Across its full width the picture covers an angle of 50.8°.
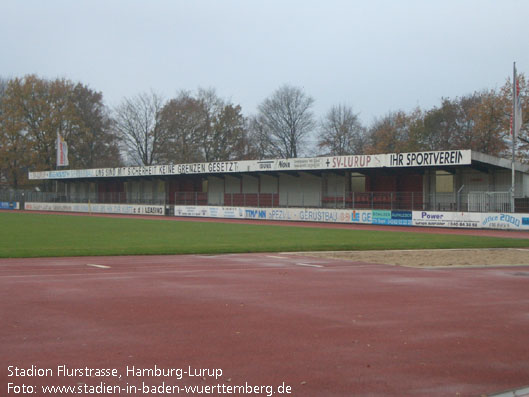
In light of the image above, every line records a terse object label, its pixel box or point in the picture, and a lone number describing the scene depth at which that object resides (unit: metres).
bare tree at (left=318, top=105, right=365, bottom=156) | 78.88
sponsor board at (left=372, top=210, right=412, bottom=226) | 40.29
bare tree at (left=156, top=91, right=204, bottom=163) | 80.69
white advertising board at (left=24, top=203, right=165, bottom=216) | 58.31
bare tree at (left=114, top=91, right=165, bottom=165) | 84.31
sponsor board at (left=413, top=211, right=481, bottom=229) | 36.56
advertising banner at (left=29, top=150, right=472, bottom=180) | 39.19
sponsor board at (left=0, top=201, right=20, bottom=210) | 71.94
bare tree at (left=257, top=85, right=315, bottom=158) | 79.44
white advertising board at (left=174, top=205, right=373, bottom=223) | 43.12
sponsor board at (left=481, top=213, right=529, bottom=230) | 34.25
